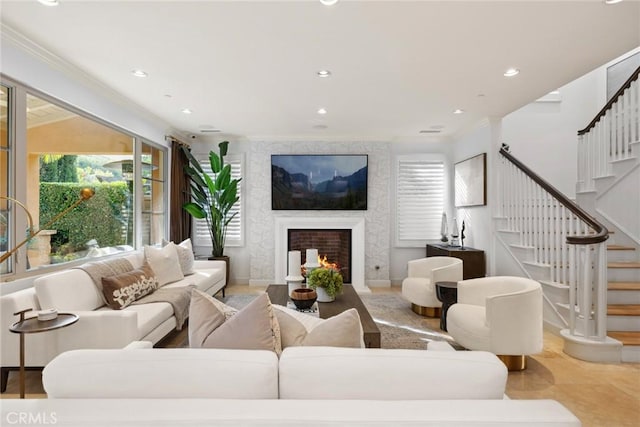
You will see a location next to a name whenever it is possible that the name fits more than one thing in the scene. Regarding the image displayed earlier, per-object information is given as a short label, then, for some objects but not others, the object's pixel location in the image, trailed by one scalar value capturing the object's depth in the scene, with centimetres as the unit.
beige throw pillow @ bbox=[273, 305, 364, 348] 143
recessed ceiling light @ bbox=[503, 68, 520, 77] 327
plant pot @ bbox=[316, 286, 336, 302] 331
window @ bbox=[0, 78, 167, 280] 278
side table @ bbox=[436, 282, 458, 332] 378
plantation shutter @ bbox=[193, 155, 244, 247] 626
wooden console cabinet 505
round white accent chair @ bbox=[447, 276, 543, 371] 279
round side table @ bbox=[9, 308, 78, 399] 205
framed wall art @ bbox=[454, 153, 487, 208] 512
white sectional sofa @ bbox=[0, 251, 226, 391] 248
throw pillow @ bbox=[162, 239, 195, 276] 453
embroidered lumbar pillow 308
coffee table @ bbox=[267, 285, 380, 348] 246
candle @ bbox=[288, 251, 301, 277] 344
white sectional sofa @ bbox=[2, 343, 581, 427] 109
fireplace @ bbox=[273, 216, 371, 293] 610
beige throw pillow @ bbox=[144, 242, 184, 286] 399
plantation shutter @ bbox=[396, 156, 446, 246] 630
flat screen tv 613
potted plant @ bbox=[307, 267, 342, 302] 323
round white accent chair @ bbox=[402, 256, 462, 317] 420
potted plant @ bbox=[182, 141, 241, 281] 579
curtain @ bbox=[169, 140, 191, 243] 561
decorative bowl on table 292
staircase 314
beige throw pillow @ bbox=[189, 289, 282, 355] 141
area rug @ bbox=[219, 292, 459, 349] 348
